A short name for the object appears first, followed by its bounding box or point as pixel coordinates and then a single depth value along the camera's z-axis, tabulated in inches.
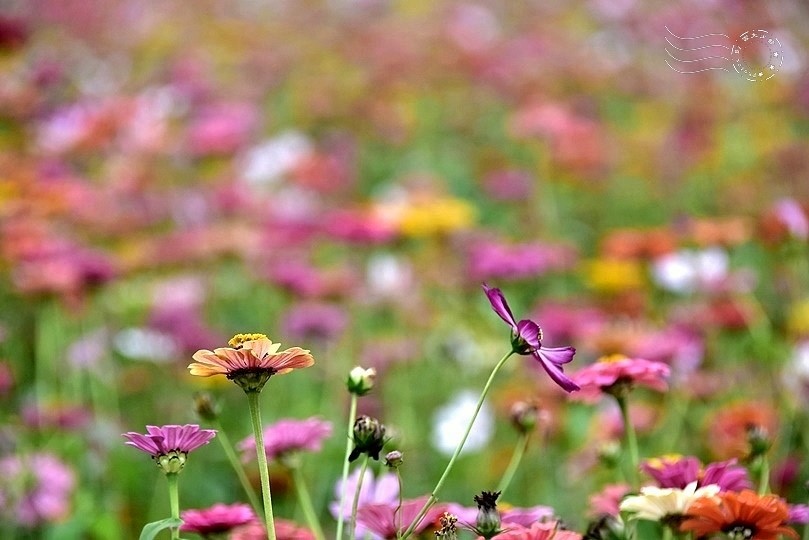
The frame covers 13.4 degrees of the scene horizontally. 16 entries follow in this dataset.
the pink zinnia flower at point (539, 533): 66.8
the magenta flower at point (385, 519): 68.7
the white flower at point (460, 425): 113.1
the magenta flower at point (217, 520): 69.1
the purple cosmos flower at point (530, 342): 68.1
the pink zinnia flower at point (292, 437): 72.9
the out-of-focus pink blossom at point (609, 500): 72.4
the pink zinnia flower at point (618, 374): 70.8
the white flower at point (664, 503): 67.7
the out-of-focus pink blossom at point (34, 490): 86.1
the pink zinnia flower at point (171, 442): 67.6
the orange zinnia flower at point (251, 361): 66.8
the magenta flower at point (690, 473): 69.5
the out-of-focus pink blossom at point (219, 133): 166.8
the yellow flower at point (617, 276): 136.8
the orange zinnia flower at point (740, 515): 67.2
